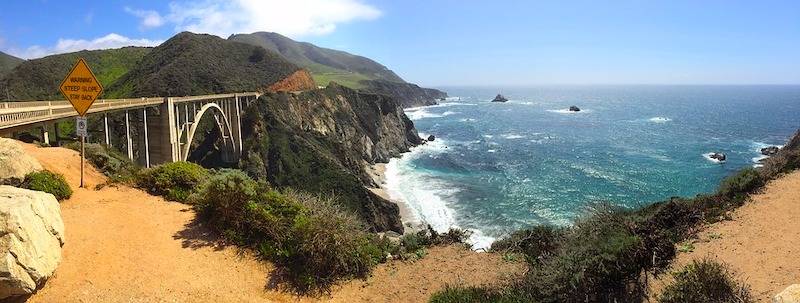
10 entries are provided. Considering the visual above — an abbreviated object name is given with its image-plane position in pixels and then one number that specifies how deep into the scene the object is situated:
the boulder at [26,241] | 6.73
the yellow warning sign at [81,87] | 12.29
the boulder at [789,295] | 5.54
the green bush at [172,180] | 12.54
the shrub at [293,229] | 9.35
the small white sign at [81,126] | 12.44
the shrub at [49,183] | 10.82
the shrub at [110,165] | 13.64
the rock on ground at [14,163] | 10.75
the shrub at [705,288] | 7.58
